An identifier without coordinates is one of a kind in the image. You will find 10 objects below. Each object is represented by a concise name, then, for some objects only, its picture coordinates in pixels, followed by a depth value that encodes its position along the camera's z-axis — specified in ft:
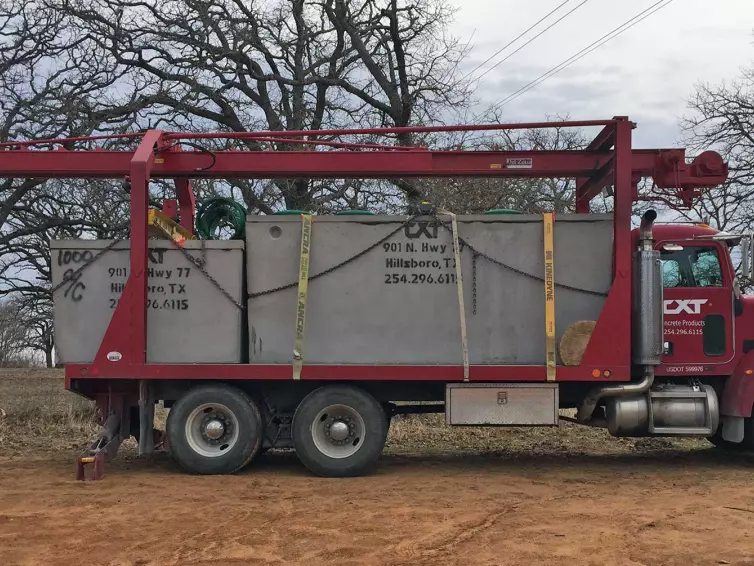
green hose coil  31.30
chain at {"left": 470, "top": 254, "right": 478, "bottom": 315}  28.60
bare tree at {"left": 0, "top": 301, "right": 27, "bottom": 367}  152.66
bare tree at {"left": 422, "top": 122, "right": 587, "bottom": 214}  56.59
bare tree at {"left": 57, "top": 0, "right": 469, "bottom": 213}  63.21
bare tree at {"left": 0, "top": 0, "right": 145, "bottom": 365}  54.49
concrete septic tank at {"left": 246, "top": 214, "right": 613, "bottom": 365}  28.58
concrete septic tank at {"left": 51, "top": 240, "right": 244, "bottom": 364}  28.84
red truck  28.32
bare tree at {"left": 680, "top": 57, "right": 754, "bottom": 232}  78.12
